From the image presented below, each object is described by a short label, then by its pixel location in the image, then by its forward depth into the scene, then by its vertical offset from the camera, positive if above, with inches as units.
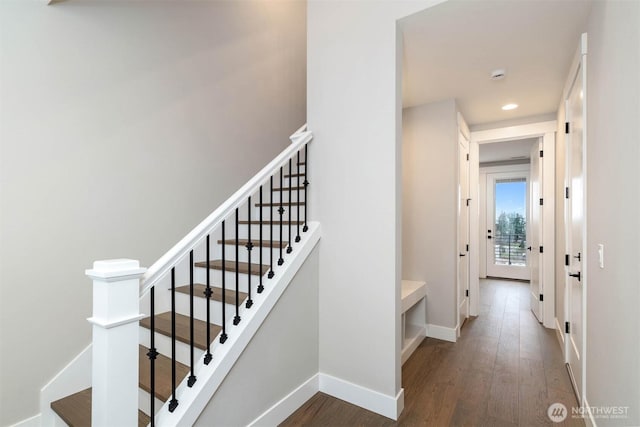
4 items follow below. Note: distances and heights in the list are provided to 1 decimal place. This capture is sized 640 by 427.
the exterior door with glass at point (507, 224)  277.0 -5.7
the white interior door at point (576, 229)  86.4 -3.4
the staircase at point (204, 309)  61.1 -24.2
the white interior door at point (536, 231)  160.2 -7.3
